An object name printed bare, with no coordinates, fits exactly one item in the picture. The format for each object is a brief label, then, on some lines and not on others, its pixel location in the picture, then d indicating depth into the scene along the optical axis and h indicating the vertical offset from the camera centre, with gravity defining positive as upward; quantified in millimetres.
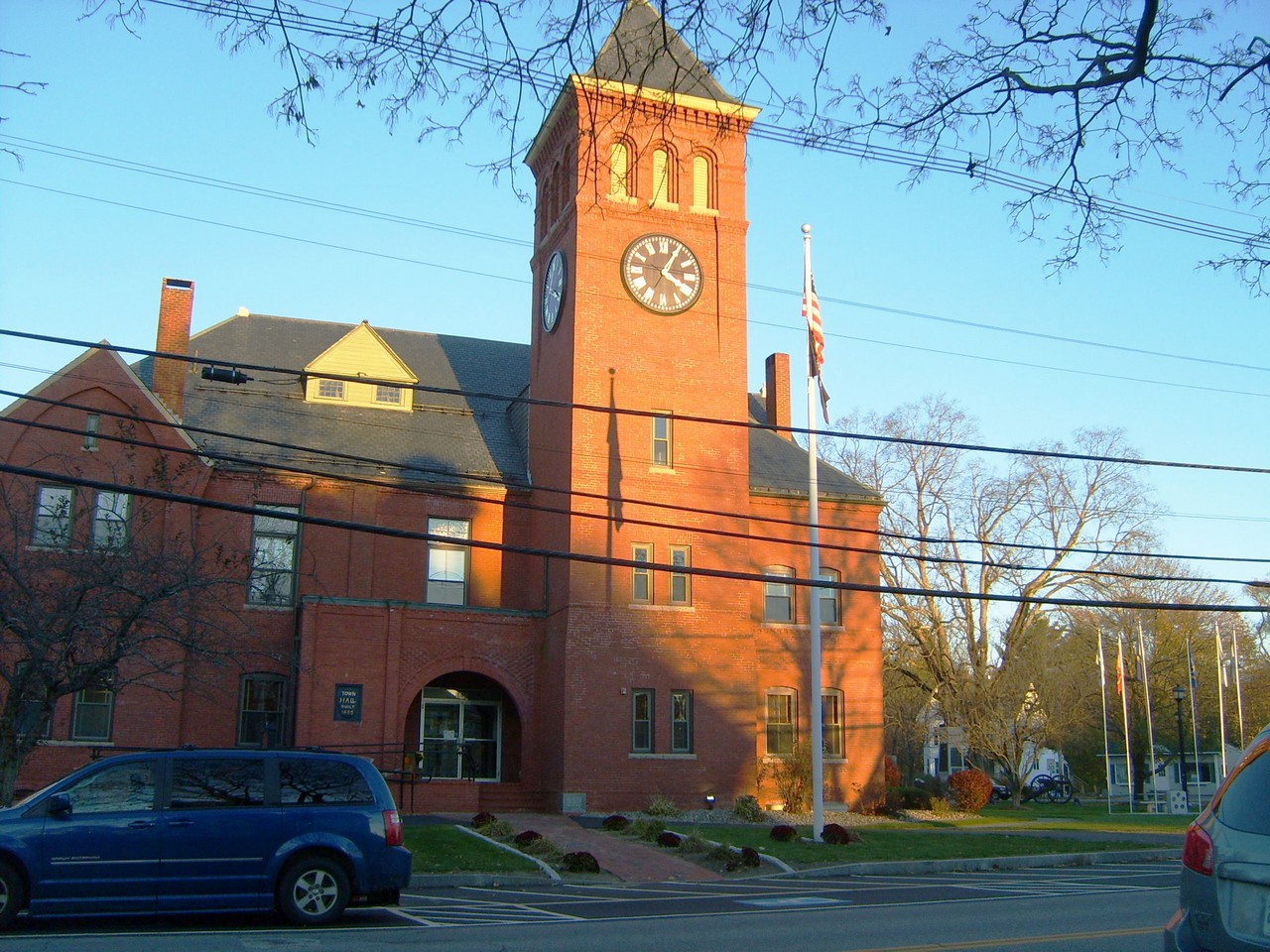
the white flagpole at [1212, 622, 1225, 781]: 49375 +1679
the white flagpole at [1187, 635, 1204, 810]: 46784 +111
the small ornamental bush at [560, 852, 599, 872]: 19750 -2370
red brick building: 29625 +4311
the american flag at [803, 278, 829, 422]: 25766 +7885
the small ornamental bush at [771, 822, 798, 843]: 24000 -2264
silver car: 5871 -723
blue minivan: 12922 -1388
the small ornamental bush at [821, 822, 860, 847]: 23722 -2265
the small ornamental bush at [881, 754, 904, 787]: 39156 -1787
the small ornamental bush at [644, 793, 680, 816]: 28797 -2145
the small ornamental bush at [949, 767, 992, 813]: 36094 -2064
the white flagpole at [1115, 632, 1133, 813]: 44438 +1505
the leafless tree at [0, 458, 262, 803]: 17094 +1536
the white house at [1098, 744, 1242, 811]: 53653 -2783
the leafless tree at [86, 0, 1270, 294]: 7547 +4356
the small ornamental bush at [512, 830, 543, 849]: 21609 -2176
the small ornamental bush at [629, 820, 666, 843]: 23861 -2225
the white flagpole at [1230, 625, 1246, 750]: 51612 +2443
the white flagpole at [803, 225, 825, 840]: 23953 +799
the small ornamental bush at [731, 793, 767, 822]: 28969 -2209
